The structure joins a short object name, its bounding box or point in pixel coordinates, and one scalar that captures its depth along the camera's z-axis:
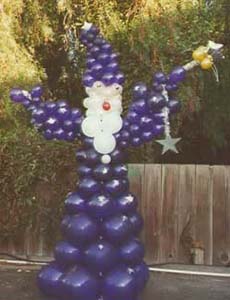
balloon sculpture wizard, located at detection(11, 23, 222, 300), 4.73
